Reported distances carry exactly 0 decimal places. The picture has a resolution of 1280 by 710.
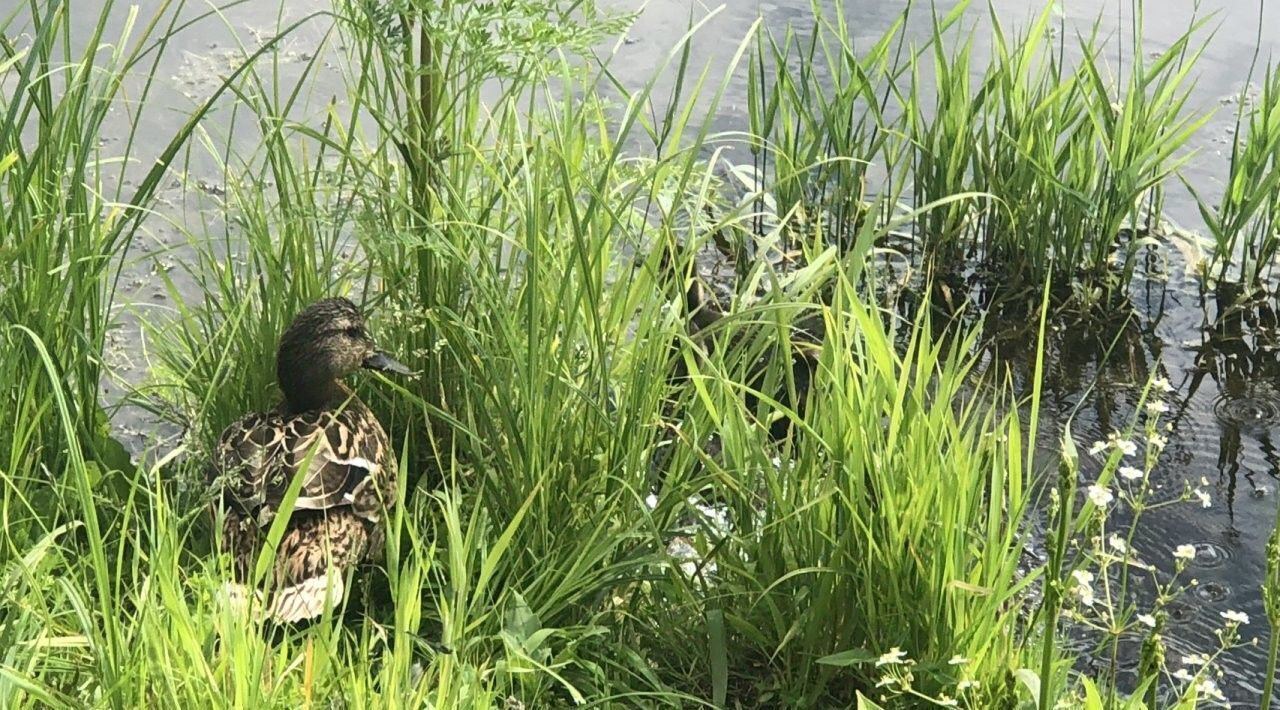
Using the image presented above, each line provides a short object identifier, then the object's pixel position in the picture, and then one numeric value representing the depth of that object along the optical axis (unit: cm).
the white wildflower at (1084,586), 239
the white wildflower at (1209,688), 253
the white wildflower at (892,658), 248
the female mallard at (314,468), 296
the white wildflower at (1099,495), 206
